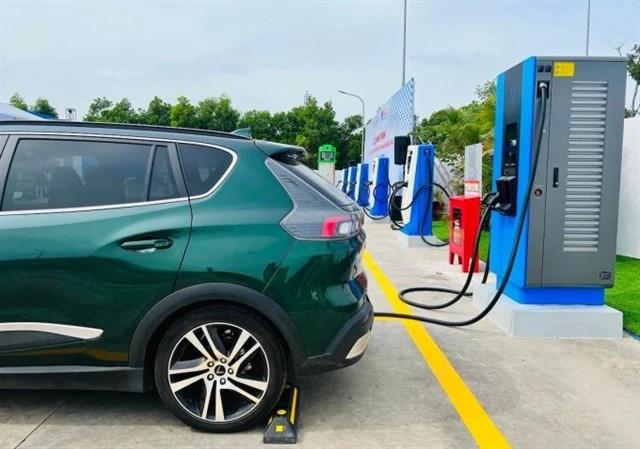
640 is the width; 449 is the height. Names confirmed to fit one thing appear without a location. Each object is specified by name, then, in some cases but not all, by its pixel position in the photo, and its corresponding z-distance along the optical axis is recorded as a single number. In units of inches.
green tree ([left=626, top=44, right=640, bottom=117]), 1174.3
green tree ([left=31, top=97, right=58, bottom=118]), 2677.2
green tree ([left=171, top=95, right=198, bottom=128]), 2378.2
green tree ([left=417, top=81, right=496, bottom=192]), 486.6
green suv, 110.7
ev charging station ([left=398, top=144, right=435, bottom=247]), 408.8
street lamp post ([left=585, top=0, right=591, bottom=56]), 1459.2
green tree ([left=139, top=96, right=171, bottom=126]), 2502.5
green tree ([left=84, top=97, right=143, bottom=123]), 2418.8
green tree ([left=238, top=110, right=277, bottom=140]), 2456.9
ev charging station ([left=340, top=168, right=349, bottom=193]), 959.8
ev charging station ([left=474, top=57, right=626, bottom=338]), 178.4
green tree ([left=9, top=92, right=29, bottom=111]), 2640.5
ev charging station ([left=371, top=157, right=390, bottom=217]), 601.9
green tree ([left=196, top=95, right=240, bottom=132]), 2416.3
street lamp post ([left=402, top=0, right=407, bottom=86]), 866.1
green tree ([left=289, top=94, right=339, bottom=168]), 2324.1
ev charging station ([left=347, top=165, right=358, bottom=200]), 861.7
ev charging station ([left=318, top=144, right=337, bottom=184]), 1461.6
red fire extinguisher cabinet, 296.5
